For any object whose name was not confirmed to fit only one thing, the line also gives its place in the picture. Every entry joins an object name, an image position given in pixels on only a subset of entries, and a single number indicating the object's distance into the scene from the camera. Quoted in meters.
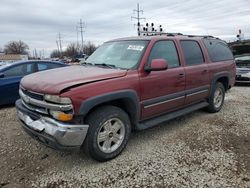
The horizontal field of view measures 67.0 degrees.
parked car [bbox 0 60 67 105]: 5.28
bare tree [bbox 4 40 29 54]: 74.67
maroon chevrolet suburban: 2.44
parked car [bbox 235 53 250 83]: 7.48
